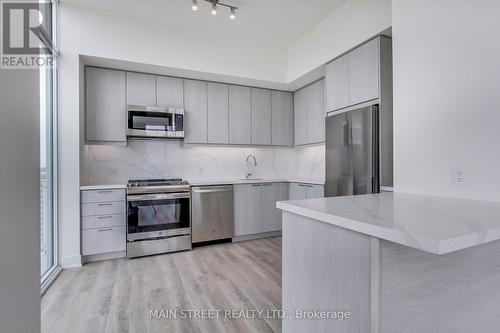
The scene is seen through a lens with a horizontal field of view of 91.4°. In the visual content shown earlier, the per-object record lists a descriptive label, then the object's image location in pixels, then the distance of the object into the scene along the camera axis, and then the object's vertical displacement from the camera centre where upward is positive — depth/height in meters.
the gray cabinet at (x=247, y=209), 3.73 -0.65
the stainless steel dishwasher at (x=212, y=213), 3.45 -0.65
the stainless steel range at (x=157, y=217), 3.10 -0.65
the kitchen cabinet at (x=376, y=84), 2.48 +0.90
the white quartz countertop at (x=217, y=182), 3.00 -0.21
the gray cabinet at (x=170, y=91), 3.56 +1.14
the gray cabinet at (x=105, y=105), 3.18 +0.85
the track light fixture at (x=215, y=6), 2.65 +1.82
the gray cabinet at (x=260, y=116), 4.17 +0.90
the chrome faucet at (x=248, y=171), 4.44 -0.06
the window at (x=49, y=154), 2.57 +0.17
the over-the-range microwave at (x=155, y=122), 3.32 +0.65
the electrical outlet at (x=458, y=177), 1.40 -0.07
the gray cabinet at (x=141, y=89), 3.40 +1.13
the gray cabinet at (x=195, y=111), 3.72 +0.89
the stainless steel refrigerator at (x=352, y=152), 2.50 +0.16
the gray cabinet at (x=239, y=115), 4.01 +0.87
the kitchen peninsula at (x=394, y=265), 0.82 -0.40
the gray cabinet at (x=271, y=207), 3.92 -0.64
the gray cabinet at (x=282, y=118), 4.33 +0.88
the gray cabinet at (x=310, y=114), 3.79 +0.88
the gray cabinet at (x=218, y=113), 3.86 +0.89
